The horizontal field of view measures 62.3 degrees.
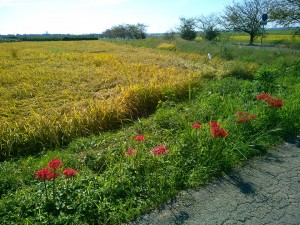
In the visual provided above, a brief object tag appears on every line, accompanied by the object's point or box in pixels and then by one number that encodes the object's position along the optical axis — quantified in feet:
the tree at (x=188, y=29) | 174.29
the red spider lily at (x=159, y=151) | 11.43
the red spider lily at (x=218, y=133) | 12.29
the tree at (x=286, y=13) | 72.02
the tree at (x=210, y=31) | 150.82
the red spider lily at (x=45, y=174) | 9.19
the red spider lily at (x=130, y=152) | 11.98
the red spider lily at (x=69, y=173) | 9.74
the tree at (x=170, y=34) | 182.99
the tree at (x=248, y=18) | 125.18
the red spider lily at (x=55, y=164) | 9.33
